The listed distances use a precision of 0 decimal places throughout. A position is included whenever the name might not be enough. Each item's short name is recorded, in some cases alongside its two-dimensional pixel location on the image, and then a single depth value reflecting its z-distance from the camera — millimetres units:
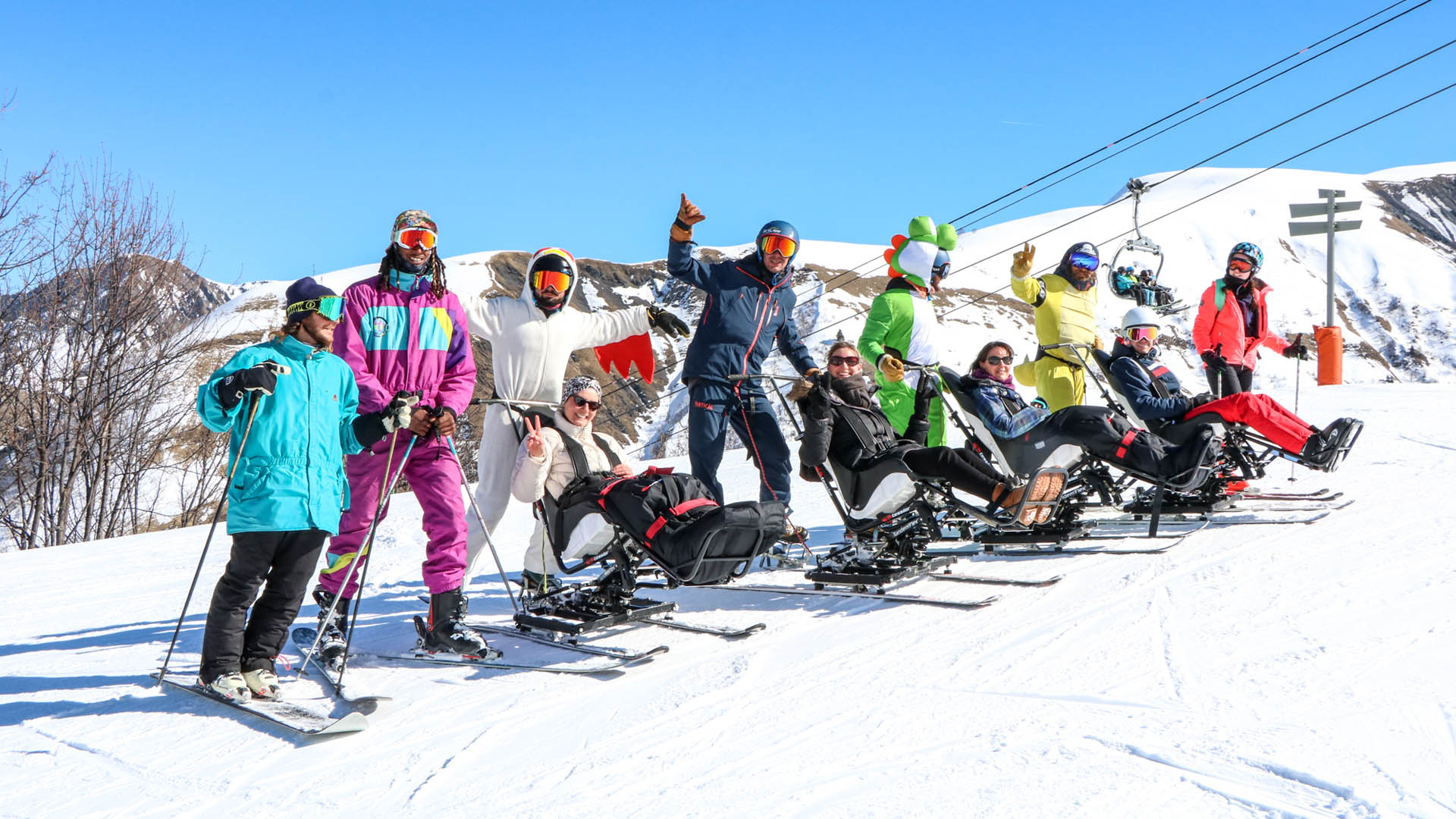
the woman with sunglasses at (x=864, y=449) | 5234
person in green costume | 6473
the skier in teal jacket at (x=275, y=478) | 3635
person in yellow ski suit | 7324
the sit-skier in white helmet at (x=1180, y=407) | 5973
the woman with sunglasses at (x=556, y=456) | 4602
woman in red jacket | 7586
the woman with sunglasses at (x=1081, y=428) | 6012
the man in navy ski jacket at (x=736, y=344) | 5902
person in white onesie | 4941
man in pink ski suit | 4352
